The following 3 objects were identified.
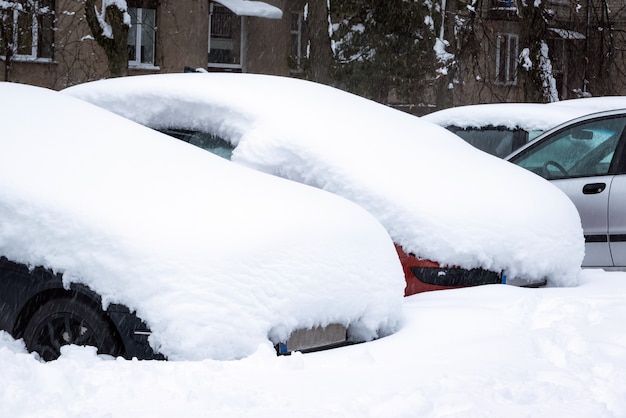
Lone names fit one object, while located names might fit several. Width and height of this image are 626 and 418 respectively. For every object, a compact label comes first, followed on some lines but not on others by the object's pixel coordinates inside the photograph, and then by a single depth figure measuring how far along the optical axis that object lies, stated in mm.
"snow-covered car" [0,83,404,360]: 6710
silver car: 12479
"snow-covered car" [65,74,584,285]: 9278
